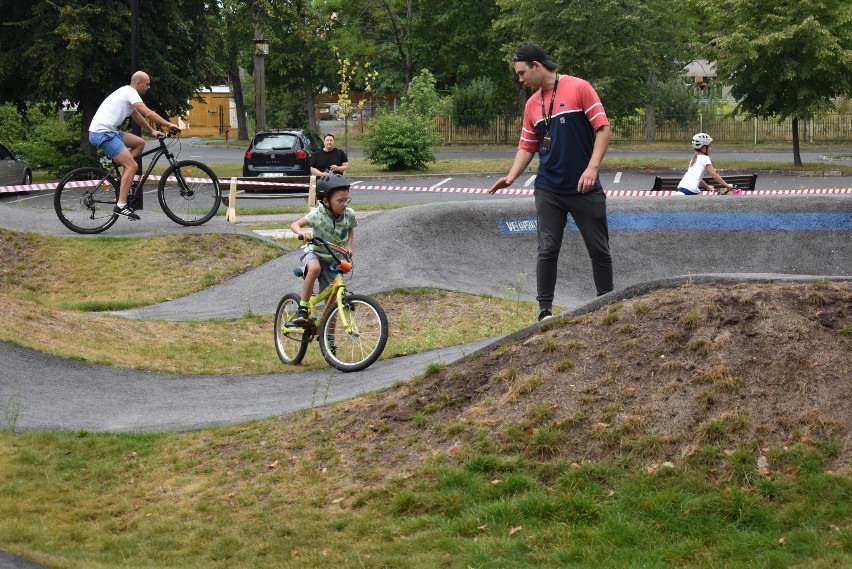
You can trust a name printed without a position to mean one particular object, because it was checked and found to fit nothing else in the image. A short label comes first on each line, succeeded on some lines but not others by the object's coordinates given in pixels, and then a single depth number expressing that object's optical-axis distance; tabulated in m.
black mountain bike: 14.75
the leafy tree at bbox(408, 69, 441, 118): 43.69
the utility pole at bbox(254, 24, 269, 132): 37.96
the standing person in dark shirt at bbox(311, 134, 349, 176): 19.67
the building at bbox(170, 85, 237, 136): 76.19
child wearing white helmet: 16.25
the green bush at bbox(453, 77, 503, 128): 55.44
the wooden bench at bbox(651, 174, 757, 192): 19.52
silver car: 29.09
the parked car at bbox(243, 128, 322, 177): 28.50
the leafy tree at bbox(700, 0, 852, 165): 32.16
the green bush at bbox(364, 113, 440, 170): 35.66
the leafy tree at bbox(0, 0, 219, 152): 30.02
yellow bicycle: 8.80
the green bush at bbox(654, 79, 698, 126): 54.28
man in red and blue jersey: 7.87
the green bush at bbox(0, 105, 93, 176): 32.91
